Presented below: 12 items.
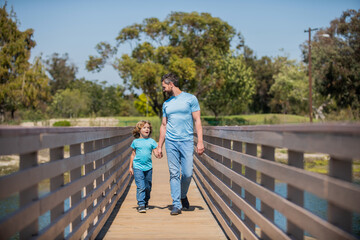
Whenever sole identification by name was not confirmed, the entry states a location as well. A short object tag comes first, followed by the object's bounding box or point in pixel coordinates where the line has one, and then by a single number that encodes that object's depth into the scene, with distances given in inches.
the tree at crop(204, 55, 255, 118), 2657.5
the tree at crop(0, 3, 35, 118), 1959.9
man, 255.0
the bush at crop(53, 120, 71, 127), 1811.0
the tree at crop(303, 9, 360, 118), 1761.8
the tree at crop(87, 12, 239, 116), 1664.6
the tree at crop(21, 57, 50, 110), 1958.7
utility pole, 1722.3
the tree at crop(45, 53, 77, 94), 4360.2
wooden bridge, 91.5
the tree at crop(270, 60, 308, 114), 3029.0
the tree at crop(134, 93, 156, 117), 3976.4
